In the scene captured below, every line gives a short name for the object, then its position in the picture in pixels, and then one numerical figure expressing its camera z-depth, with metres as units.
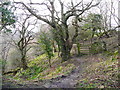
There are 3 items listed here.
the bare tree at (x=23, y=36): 16.56
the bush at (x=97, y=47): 13.22
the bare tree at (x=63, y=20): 12.85
